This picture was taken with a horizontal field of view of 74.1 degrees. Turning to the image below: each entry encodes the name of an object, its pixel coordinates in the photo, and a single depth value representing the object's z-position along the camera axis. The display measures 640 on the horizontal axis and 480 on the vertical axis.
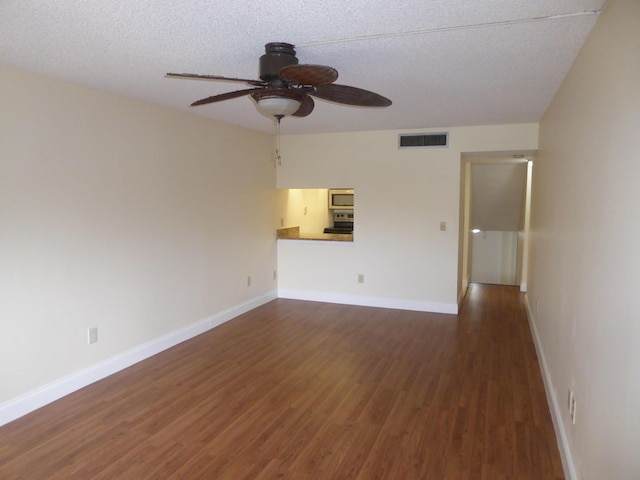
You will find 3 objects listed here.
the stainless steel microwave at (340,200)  7.99
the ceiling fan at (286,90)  2.08
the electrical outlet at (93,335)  3.37
